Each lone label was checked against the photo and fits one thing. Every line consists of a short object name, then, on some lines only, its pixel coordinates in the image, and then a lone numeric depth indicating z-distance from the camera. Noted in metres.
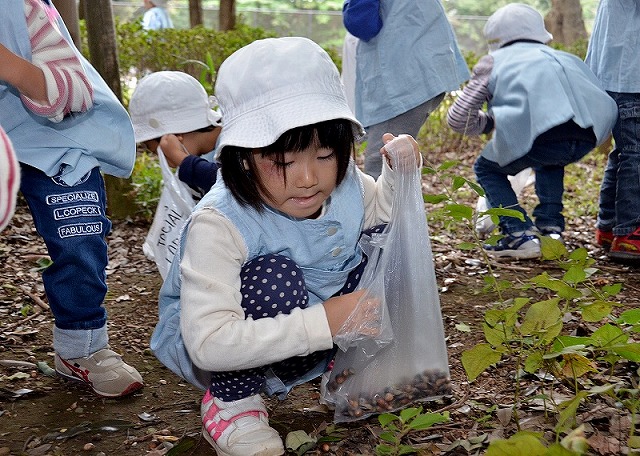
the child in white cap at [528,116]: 3.38
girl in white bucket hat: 1.80
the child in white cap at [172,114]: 3.00
